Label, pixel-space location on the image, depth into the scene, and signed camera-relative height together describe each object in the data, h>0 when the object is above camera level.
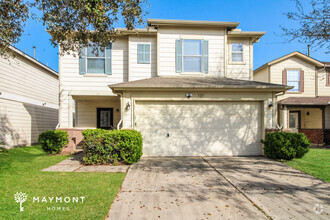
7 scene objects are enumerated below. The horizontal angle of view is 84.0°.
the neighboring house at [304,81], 12.87 +2.46
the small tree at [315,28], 5.42 +2.65
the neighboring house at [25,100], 9.97 +0.85
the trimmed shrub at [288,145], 6.93 -1.15
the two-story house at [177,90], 7.98 +1.09
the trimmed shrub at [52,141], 8.36 -1.27
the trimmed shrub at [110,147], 6.37 -1.17
